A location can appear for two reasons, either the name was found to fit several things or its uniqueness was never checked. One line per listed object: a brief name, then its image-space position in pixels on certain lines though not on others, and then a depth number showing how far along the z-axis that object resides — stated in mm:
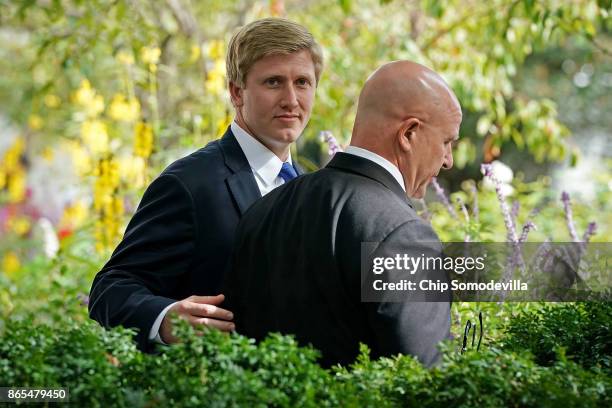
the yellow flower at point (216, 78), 11720
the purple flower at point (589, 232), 7442
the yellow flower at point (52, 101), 20891
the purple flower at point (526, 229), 6914
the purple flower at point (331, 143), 7676
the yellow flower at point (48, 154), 19687
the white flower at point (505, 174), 10427
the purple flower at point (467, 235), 7890
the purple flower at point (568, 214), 8148
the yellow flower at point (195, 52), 12335
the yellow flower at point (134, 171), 11836
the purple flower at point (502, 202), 7160
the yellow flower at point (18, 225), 24125
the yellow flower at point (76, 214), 16906
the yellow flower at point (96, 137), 12133
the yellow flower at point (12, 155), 20328
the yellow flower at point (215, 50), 11500
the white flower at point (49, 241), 15377
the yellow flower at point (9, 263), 19384
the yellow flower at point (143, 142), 11500
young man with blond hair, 5957
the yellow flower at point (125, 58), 12273
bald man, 4840
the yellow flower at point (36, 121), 19533
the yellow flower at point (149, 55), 11547
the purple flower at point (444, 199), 8320
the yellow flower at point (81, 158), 13702
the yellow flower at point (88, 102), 12677
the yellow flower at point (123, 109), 12477
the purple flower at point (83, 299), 9937
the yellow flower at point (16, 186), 20750
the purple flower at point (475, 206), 8125
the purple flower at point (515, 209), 8148
